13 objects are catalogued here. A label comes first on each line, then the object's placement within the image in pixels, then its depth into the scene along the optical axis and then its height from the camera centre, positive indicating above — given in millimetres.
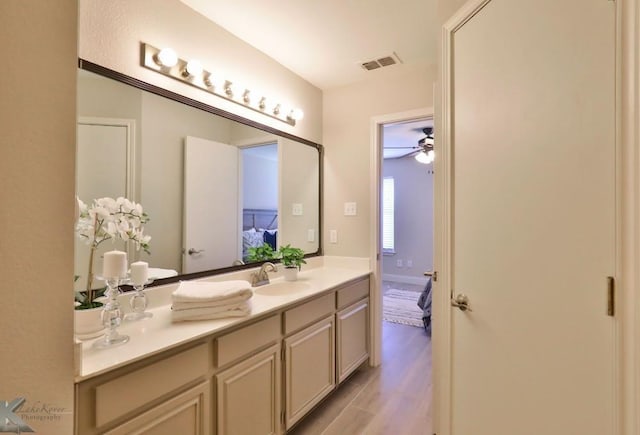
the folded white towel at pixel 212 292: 1368 -334
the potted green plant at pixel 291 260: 2295 -312
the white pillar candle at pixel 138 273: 1392 -248
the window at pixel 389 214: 6277 +125
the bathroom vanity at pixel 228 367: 1003 -630
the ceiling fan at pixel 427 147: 4117 +991
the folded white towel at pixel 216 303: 1360 -378
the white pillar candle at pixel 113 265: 1174 -177
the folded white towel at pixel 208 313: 1358 -422
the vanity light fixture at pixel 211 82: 1613 +840
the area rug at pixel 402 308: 3947 -1259
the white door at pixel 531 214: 789 +21
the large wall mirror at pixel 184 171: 1410 +277
